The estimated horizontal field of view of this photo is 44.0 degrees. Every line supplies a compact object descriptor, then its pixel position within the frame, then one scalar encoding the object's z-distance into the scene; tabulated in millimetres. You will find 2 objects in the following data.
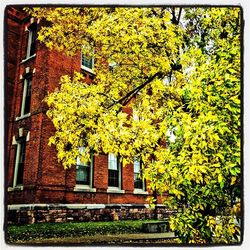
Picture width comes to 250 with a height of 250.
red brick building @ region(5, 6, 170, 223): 8828
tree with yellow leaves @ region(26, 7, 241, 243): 3766
